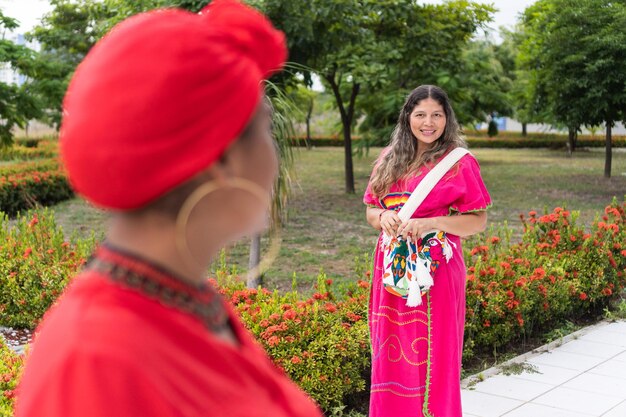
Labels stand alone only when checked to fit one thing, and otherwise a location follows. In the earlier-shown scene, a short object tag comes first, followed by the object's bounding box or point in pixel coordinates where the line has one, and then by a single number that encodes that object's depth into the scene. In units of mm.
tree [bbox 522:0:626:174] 15594
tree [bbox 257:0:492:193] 12844
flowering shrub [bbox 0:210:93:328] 6898
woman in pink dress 3984
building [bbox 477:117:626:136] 59075
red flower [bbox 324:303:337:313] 5156
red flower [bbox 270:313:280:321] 4863
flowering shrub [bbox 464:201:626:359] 6340
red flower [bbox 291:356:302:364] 4656
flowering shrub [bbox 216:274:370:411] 4735
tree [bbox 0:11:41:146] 14609
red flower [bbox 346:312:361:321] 5496
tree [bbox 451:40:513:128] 17984
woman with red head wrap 952
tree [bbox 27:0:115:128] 24875
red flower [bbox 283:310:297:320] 4871
